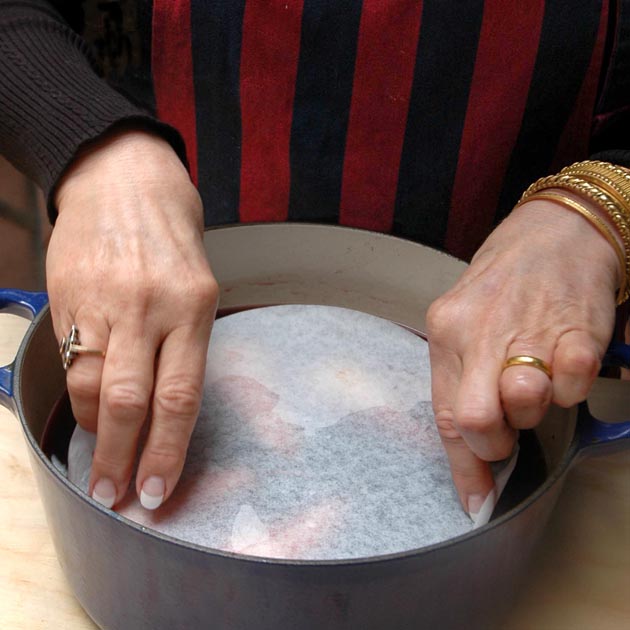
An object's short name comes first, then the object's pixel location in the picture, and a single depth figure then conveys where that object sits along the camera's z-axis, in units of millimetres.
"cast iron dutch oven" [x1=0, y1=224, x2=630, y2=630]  387
